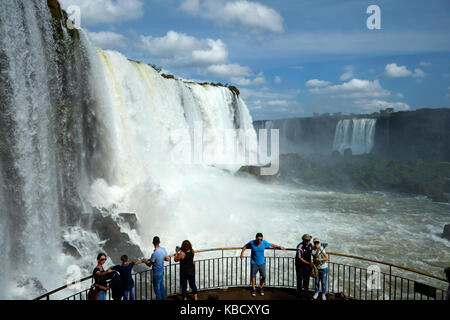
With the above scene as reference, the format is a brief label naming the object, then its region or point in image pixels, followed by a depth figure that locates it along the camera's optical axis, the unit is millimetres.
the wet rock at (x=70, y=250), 10352
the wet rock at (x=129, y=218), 12242
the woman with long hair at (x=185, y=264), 6273
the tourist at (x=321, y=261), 6552
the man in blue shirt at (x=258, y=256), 6789
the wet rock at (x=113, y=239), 10961
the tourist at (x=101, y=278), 5469
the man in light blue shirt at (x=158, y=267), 6363
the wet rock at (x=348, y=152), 42562
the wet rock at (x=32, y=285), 8211
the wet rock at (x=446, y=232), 15359
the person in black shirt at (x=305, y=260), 6539
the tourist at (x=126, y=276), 5887
